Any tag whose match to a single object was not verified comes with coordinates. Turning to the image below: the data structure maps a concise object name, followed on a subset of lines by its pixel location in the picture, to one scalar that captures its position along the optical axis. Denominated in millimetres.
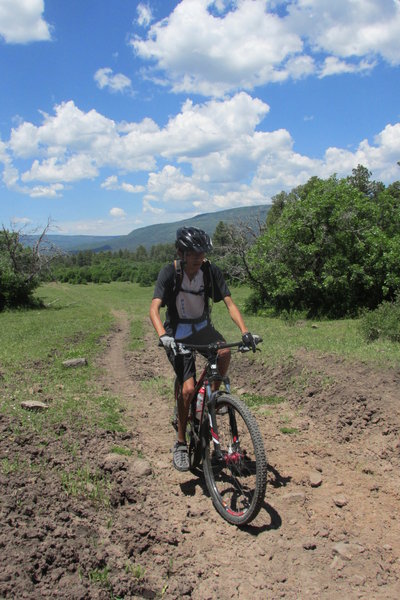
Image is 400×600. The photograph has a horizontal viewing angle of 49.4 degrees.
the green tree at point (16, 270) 32969
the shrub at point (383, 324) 11568
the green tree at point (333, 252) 23094
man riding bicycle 4438
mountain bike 4020
